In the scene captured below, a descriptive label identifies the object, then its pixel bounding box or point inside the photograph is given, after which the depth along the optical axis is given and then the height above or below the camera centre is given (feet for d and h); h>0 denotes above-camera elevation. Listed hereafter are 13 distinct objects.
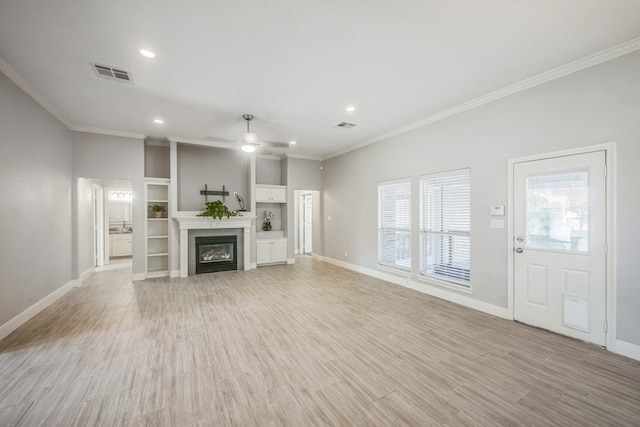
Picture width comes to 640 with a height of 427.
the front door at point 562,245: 9.30 -1.31
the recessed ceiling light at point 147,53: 8.86 +5.59
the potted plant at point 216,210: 19.99 +0.27
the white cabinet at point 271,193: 23.31 +1.83
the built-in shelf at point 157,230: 19.76 -1.29
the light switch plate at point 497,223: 12.00 -0.52
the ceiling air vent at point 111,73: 9.85 +5.59
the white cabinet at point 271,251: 23.13 -3.43
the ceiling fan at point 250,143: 15.05 +5.58
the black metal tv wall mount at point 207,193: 21.65 +1.75
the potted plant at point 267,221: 24.79 -0.75
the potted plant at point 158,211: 20.03 +0.22
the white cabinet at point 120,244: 27.07 -3.22
